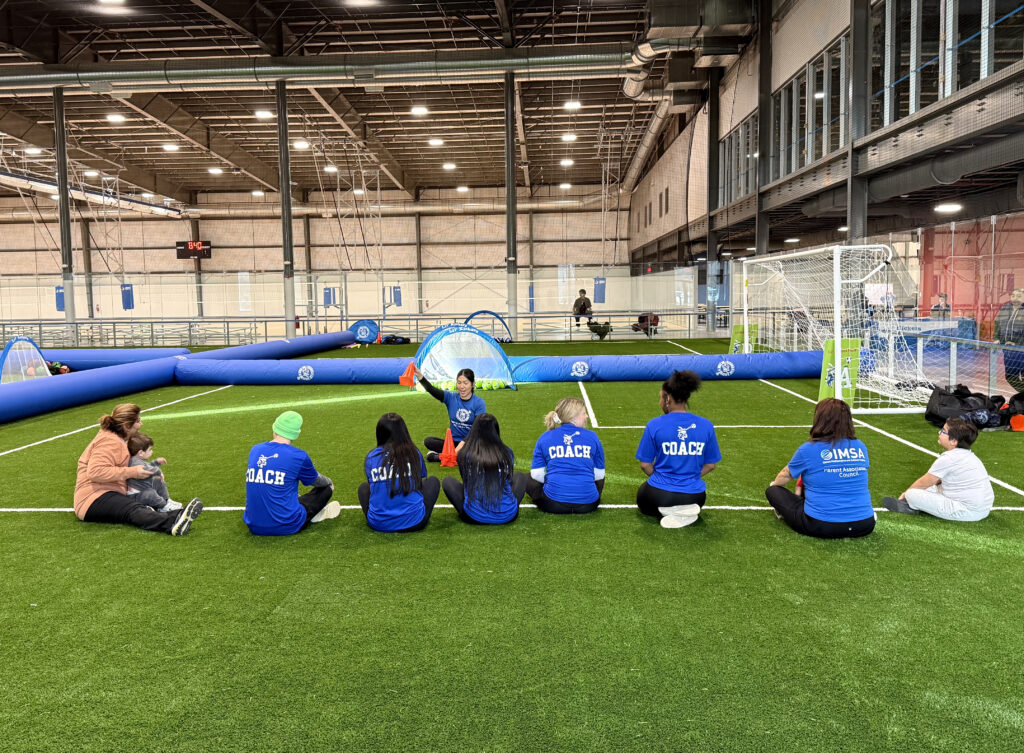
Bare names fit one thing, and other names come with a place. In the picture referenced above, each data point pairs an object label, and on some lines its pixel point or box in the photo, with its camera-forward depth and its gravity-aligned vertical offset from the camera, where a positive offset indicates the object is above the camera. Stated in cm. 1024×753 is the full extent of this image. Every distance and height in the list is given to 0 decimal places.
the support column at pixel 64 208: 2439 +456
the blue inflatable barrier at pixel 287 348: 1748 -45
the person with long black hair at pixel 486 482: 550 -123
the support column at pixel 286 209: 2392 +431
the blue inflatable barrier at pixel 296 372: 1534 -86
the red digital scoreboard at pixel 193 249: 3934 +462
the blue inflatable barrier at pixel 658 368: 1501 -86
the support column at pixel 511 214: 2422 +406
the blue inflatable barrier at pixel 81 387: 1108 -92
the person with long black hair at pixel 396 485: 530 -119
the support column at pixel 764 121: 2098 +599
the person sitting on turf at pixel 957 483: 557 -129
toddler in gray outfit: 596 -126
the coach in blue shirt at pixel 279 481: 532 -113
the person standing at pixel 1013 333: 1085 -20
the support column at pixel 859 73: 1510 +524
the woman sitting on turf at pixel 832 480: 504 -113
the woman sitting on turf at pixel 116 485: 574 -124
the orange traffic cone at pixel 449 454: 802 -139
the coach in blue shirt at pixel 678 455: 557 -101
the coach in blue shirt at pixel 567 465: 580 -114
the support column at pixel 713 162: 2598 +601
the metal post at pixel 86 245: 4212 +533
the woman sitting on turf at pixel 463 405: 770 -83
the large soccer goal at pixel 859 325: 1096 -3
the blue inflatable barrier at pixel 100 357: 1800 -56
